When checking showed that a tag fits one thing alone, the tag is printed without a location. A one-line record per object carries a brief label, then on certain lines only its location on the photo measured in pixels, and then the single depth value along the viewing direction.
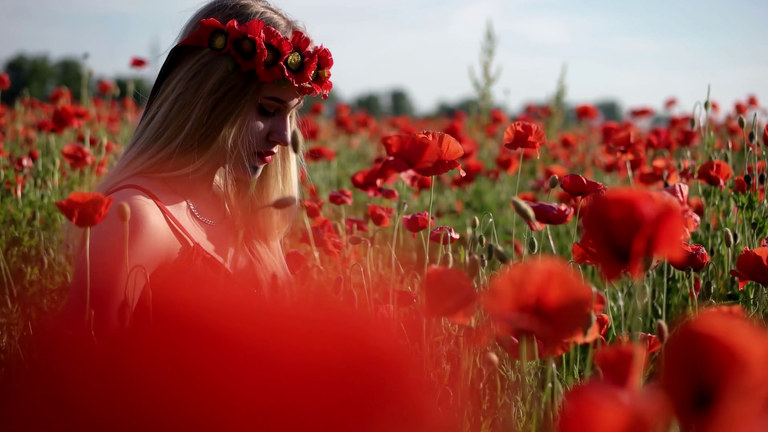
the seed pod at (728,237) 1.83
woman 1.87
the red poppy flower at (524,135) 1.94
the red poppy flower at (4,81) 4.63
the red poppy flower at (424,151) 1.52
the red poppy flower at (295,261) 2.14
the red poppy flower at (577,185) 1.71
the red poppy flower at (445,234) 1.79
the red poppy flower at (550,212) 1.66
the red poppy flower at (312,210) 2.38
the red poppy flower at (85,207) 1.29
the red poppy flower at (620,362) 0.82
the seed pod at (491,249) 1.27
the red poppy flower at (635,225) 0.88
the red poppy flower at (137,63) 4.75
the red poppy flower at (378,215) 2.21
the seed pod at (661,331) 1.05
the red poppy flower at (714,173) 2.29
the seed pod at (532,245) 1.66
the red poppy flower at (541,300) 0.84
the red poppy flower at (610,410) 0.64
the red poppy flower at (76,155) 3.14
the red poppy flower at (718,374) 0.68
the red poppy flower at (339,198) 2.50
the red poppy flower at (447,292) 1.02
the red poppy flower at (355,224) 2.51
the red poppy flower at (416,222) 1.90
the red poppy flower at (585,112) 5.77
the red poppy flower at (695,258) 1.60
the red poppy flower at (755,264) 1.48
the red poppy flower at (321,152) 3.75
